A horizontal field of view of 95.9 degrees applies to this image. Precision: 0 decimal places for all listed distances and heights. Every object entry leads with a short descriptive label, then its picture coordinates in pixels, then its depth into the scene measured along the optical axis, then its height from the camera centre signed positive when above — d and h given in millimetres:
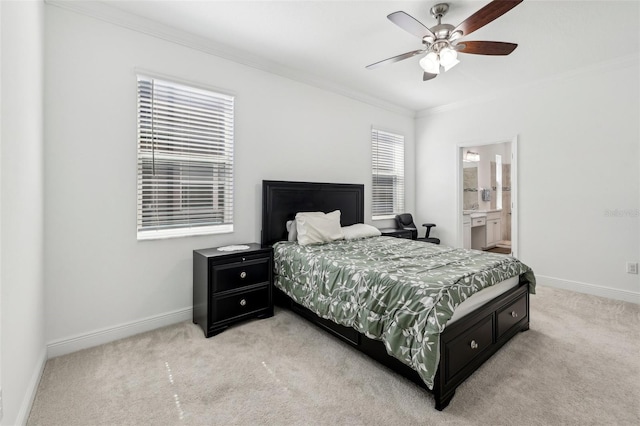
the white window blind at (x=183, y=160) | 2629 +507
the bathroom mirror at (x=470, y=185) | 5977 +578
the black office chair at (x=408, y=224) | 4930 -206
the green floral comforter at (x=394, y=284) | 1670 -516
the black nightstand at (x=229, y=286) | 2527 -693
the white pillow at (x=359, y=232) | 3478 -248
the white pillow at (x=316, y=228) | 3127 -184
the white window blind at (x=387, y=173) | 4800 +671
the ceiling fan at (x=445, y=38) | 2047 +1388
